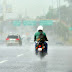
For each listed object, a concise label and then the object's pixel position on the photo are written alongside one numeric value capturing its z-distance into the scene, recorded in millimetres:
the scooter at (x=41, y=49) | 15648
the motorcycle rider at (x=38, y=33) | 16245
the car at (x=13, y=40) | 44438
